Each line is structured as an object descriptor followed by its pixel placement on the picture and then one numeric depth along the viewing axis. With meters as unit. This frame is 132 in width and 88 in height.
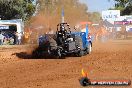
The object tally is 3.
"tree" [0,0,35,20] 52.31
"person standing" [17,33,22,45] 40.83
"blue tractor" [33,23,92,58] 18.88
